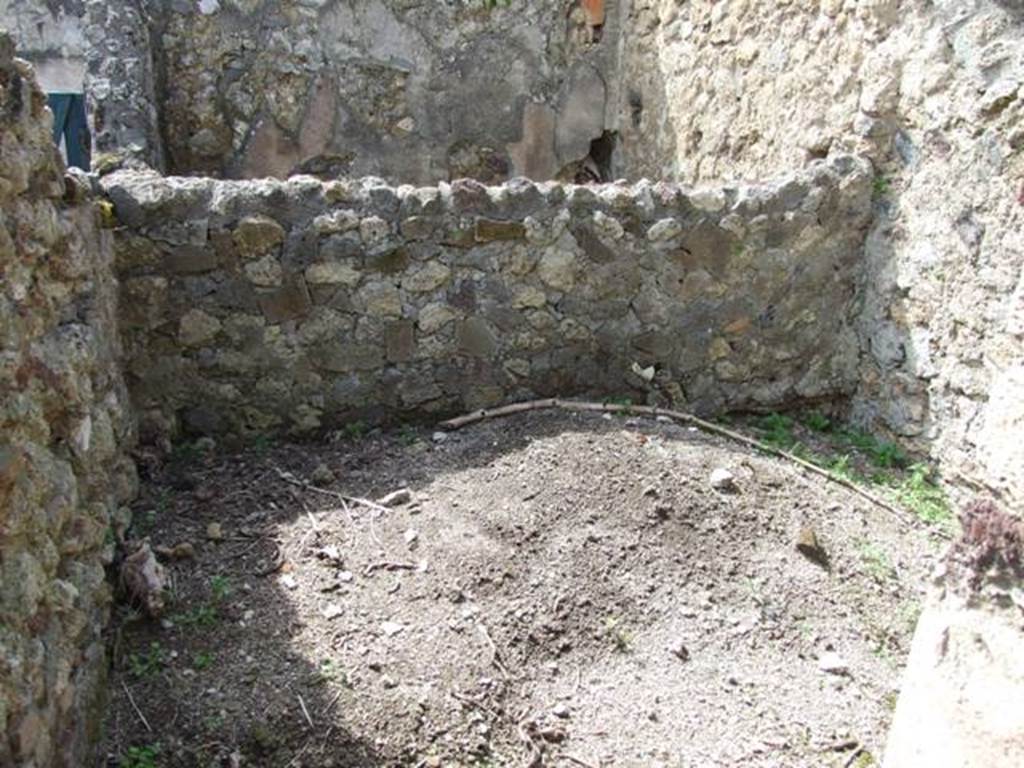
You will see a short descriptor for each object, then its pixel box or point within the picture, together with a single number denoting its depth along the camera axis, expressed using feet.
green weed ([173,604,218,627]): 7.63
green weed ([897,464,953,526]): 10.03
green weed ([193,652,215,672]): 7.22
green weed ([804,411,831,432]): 12.07
